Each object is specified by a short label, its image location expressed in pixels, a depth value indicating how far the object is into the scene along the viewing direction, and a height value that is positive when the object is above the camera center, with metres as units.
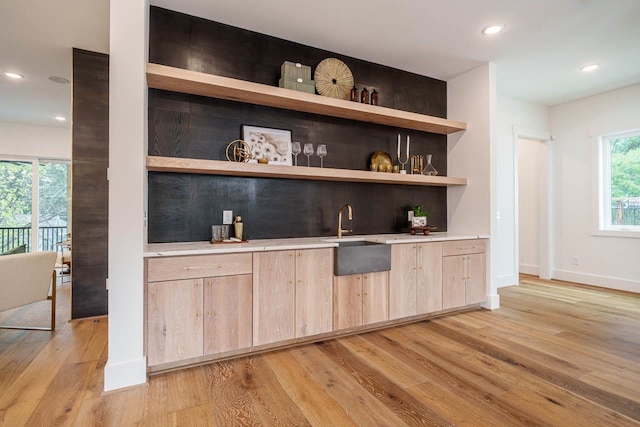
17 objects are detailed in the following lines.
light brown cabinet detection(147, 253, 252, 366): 2.15 -0.64
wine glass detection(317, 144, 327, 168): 3.08 +0.62
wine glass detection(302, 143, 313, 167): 3.01 +0.62
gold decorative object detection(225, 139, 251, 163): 2.80 +0.56
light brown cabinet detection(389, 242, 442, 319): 3.07 -0.64
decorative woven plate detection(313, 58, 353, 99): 3.18 +1.37
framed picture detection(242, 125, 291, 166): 2.94 +0.67
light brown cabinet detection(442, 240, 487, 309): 3.41 -0.63
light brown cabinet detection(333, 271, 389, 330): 2.79 -0.76
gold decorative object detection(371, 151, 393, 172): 3.52 +0.57
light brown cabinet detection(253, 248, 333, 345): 2.47 -0.63
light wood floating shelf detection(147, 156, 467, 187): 2.41 +0.38
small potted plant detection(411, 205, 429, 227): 3.64 -0.04
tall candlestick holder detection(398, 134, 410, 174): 3.75 +0.67
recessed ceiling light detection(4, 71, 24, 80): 4.00 +1.77
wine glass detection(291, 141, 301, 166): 3.01 +0.63
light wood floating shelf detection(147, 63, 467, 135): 2.44 +1.03
